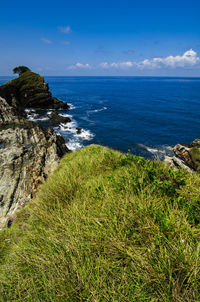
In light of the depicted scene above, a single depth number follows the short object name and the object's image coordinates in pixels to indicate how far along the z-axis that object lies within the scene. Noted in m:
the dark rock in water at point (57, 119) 43.59
